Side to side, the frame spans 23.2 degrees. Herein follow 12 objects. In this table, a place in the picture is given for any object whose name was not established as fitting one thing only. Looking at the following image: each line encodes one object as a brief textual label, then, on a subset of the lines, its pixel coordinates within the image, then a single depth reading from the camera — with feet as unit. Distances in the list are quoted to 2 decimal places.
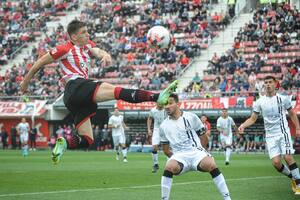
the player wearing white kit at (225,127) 101.33
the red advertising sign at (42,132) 165.14
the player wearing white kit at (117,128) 112.98
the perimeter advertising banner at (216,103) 132.98
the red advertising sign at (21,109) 161.48
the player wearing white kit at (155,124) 83.51
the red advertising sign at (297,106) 124.36
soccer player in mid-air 41.06
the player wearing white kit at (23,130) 139.29
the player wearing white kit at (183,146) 41.19
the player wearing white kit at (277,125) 53.98
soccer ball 53.98
